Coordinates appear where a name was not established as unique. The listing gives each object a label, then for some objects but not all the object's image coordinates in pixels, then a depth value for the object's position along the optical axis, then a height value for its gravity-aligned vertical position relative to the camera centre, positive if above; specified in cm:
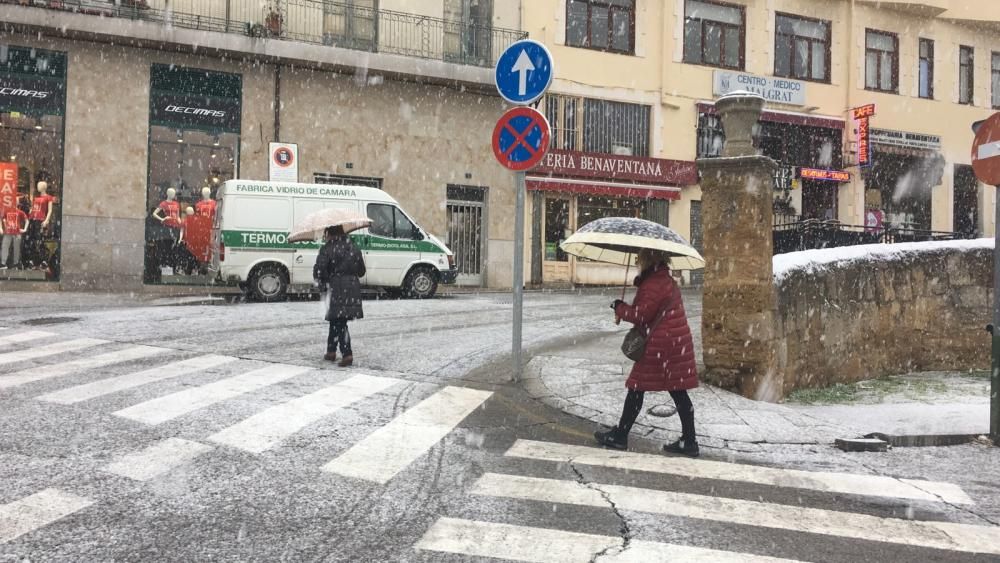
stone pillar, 749 +37
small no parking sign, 1802 +285
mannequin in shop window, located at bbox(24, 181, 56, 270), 1781 +123
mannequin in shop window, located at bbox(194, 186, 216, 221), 1860 +188
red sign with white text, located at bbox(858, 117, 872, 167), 2583 +509
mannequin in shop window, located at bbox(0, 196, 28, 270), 1756 +109
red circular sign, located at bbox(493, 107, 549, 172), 722 +143
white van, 1469 +95
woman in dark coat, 808 +8
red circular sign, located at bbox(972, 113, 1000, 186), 648 +125
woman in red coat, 542 -38
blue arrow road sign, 727 +207
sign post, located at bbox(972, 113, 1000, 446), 645 +108
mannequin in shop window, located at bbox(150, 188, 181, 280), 1875 +124
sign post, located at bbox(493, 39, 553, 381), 725 +159
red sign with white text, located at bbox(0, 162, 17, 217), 1756 +210
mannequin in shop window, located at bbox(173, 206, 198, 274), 1880 +57
